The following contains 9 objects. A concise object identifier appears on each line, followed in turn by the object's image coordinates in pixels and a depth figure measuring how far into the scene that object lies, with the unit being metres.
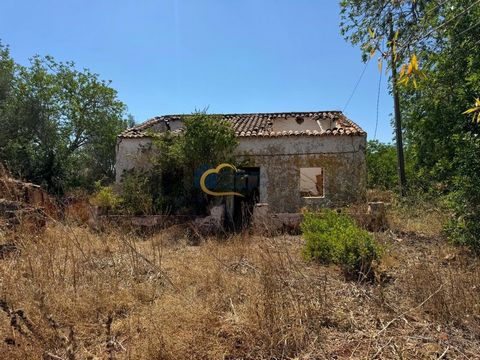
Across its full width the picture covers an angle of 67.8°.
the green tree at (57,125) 16.31
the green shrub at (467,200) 5.95
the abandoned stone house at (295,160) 12.09
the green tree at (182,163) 10.90
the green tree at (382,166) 18.27
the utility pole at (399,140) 13.16
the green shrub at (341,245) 5.09
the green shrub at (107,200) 10.82
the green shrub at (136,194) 10.54
